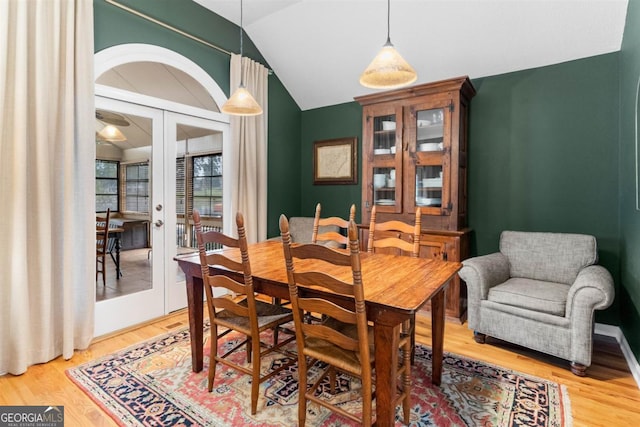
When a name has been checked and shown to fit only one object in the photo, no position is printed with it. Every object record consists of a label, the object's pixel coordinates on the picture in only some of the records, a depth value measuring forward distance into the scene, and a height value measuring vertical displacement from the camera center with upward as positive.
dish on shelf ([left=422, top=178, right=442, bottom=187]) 3.30 +0.23
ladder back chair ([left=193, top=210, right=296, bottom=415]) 1.74 -0.59
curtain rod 2.78 +1.68
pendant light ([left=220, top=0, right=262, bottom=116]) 2.44 +0.75
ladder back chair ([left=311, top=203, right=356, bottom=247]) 2.75 -0.26
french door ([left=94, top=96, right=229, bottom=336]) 2.90 -0.03
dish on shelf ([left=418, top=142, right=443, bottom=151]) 3.28 +0.59
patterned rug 1.77 -1.15
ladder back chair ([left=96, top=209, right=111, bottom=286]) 2.83 -0.35
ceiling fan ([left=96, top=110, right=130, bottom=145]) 2.75 +0.66
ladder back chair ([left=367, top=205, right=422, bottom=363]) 2.34 -0.26
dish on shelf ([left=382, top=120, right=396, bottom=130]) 3.56 +0.87
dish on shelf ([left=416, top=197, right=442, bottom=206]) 3.31 +0.04
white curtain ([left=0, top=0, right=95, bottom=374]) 2.15 +0.16
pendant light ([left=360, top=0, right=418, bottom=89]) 1.88 +0.80
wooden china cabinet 3.17 +0.44
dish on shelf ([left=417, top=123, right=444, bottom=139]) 3.28 +0.75
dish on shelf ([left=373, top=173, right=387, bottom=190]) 3.66 +0.27
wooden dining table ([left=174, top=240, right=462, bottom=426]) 1.41 -0.41
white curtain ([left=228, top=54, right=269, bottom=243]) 3.74 +0.56
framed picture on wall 4.33 +0.59
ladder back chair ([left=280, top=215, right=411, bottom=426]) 1.37 -0.58
